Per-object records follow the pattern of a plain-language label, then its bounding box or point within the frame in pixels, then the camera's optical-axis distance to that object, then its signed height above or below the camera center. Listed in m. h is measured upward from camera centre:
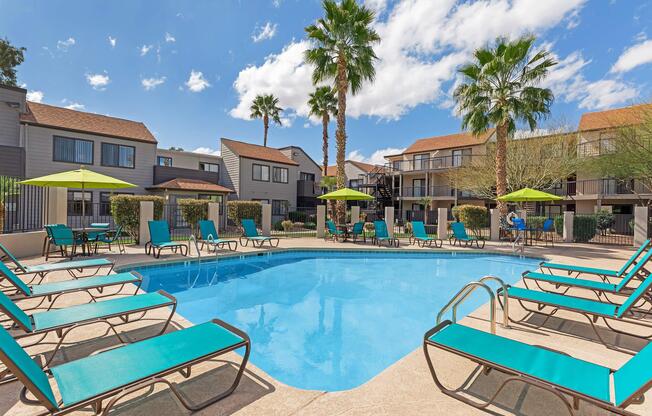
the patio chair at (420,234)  14.54 -1.16
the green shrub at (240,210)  19.43 -0.06
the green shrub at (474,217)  19.31 -0.34
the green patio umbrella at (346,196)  15.06 +0.73
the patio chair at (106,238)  10.15 -1.07
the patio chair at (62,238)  8.98 -0.95
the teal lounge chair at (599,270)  5.83 -1.22
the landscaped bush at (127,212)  13.27 -0.20
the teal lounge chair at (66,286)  4.29 -1.26
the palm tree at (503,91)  15.10 +6.57
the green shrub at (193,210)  17.05 -0.10
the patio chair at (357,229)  15.01 -0.95
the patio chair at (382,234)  14.61 -1.17
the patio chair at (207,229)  12.01 -0.85
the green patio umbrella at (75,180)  8.34 +0.78
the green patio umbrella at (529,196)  12.09 +0.68
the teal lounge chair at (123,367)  1.95 -1.30
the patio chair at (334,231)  15.33 -1.09
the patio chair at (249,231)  13.67 -1.02
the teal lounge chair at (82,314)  3.04 -1.26
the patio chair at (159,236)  10.17 -1.01
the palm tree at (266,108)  34.94 +12.02
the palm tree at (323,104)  29.00 +10.51
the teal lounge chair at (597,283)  4.98 -1.26
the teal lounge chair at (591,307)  3.81 -1.29
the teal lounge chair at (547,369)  2.06 -1.29
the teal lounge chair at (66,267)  5.76 -1.26
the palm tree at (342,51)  16.33 +9.23
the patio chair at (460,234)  14.37 -1.10
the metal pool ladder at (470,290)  3.44 -1.06
